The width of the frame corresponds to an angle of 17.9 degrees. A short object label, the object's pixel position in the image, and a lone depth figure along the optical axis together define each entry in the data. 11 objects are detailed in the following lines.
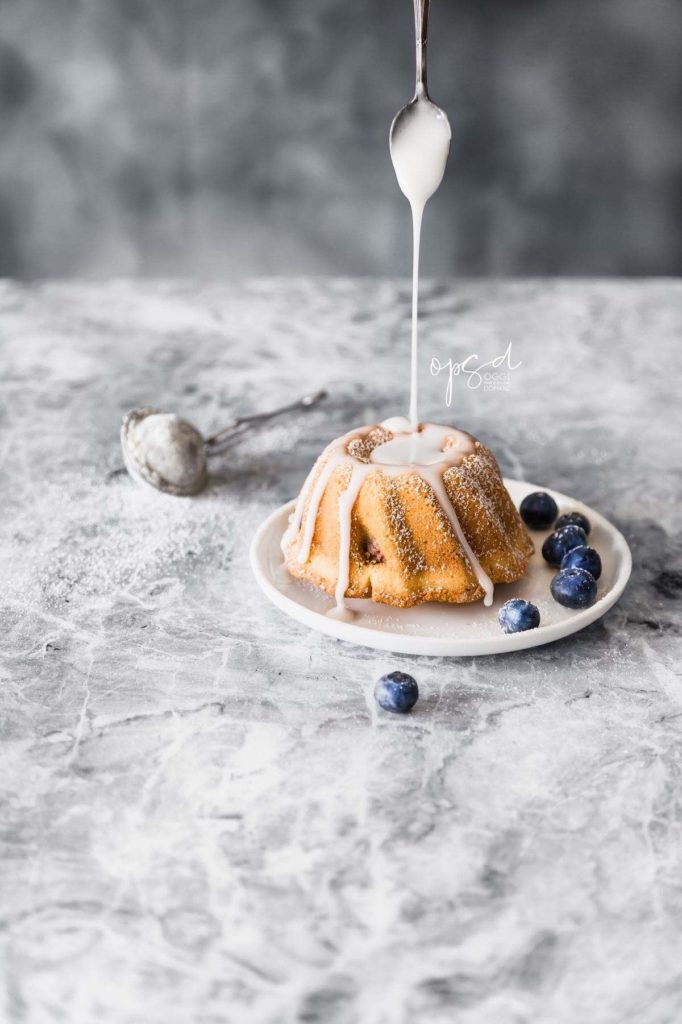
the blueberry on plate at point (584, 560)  0.79
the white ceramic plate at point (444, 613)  0.74
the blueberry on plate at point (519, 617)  0.75
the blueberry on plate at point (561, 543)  0.80
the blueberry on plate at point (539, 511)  0.84
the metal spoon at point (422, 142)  0.80
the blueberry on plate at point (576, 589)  0.77
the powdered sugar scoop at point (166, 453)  0.88
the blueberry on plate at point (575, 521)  0.82
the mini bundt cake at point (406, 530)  0.78
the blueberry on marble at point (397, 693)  0.73
